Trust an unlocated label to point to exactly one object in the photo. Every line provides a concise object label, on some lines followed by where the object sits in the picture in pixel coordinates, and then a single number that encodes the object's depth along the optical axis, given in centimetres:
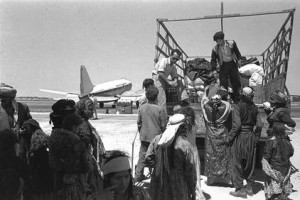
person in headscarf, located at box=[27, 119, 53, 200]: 250
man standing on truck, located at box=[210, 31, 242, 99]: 518
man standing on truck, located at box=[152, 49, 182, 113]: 513
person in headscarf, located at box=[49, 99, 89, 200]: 232
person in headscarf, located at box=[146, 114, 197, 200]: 274
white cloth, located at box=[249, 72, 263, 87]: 557
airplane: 3834
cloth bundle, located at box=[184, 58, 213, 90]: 628
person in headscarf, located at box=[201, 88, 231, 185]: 443
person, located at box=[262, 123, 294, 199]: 362
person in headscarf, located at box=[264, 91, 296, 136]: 378
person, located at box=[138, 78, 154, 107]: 452
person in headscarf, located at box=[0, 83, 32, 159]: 355
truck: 504
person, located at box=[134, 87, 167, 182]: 411
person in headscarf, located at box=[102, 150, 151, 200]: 199
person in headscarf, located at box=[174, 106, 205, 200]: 309
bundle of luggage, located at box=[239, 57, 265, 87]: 559
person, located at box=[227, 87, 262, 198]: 421
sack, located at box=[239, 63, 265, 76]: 574
